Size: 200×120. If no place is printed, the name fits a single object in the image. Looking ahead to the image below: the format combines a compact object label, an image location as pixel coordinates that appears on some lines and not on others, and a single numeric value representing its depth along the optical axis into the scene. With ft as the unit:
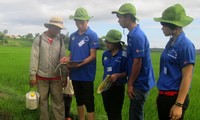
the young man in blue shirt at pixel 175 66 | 6.47
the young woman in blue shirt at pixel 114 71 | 9.33
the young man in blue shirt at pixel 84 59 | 10.51
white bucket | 10.88
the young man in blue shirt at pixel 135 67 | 8.38
